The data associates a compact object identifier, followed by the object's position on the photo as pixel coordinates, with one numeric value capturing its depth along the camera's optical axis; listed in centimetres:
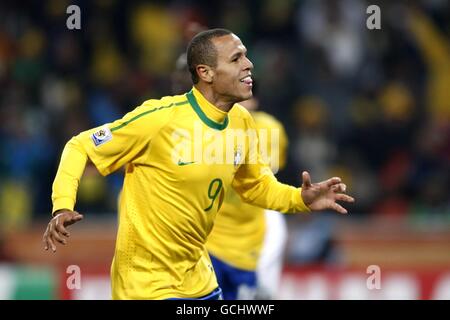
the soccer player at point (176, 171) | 1244
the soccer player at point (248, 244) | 1702
